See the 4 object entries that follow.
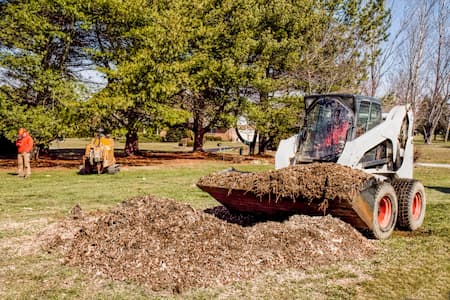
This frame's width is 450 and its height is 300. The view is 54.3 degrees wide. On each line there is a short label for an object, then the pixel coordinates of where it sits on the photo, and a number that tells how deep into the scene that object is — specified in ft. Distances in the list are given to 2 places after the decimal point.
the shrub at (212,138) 199.00
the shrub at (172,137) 173.33
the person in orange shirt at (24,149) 49.19
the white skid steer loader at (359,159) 21.53
